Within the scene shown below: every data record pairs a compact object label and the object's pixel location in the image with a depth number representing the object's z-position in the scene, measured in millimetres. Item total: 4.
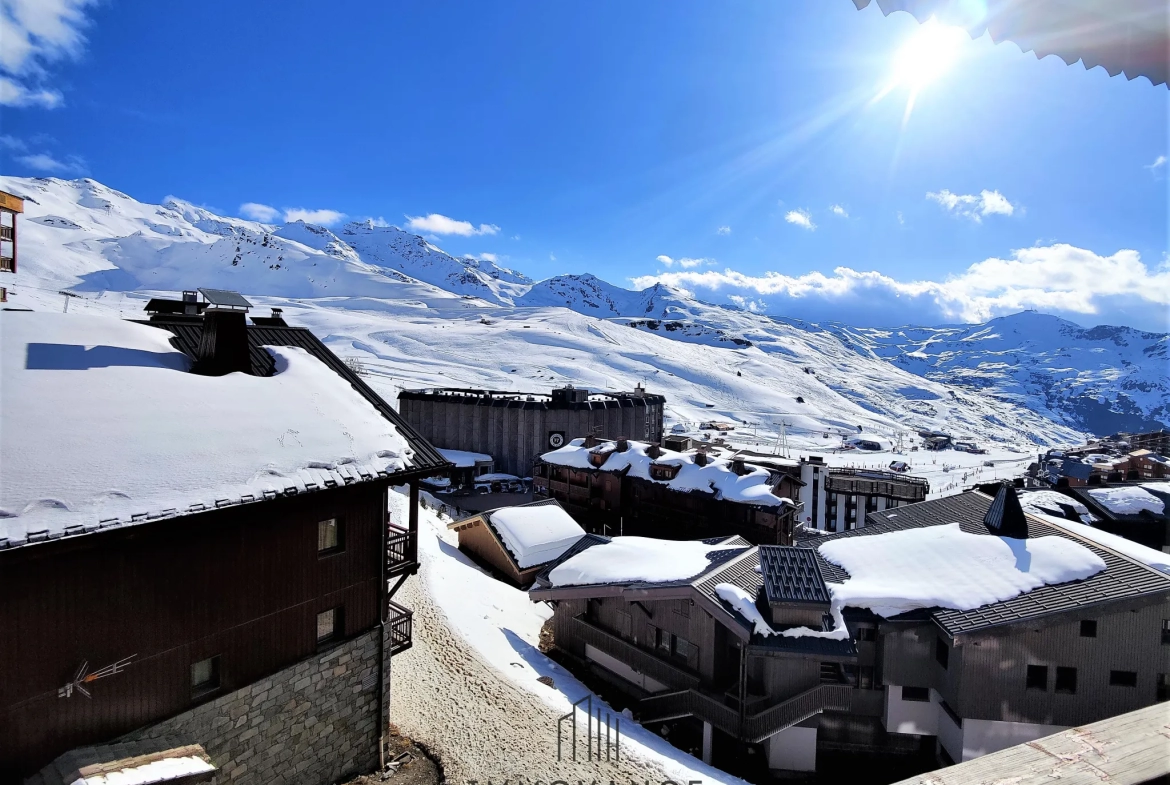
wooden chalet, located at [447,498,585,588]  25609
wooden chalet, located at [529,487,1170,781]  14219
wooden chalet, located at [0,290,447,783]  7004
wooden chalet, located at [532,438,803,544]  29797
